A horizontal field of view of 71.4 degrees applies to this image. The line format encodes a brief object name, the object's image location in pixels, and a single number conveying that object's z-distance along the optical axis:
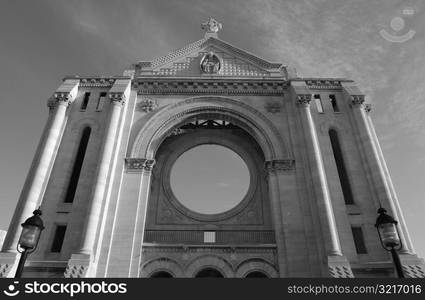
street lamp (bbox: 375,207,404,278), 7.47
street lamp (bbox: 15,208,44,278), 7.78
